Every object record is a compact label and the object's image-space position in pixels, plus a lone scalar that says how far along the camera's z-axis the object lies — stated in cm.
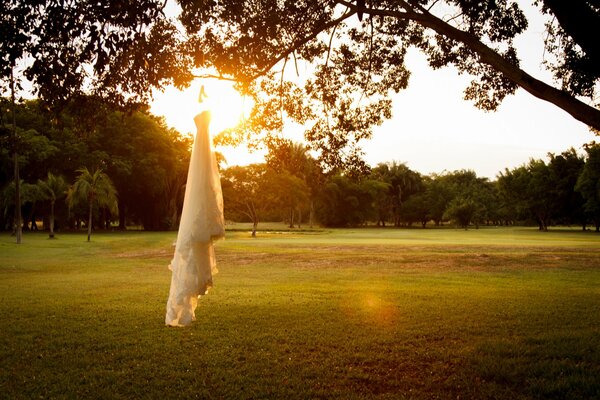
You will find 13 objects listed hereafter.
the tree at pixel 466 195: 8369
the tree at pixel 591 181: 6617
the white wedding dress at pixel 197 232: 602
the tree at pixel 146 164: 6006
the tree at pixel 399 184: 10525
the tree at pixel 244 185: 6375
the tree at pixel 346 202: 9119
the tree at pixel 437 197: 10300
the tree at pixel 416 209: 10294
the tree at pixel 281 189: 6372
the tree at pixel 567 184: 7962
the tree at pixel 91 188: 3970
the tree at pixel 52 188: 4194
